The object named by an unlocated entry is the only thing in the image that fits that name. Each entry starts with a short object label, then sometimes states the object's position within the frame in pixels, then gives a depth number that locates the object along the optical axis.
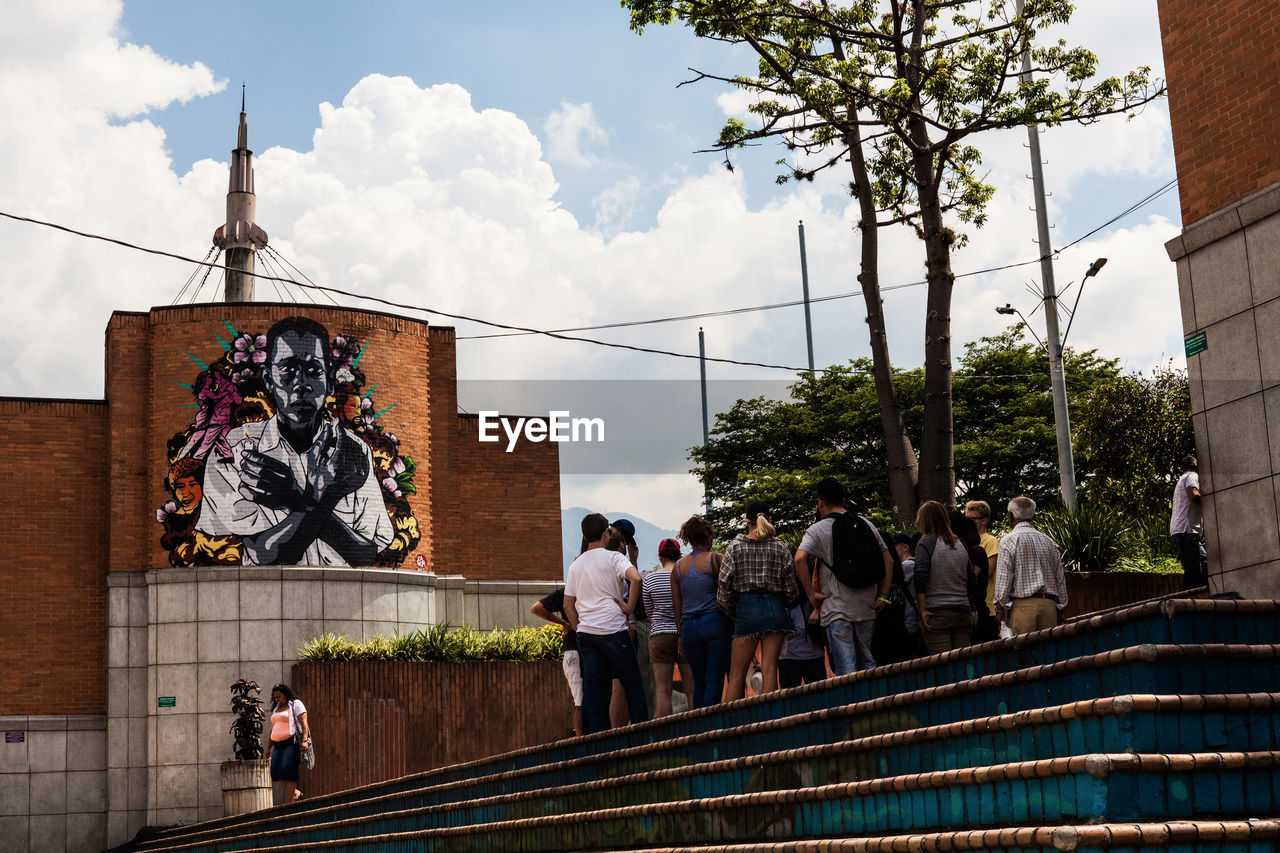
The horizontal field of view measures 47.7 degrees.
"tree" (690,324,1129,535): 42.53
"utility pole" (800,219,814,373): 71.32
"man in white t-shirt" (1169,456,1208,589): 13.12
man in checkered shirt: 10.10
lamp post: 25.94
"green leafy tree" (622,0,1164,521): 17.86
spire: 32.25
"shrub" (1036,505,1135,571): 17.94
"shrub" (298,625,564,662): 25.20
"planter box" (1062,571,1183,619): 16.09
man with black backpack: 10.22
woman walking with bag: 17.69
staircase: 6.05
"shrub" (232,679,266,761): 22.70
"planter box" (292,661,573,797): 24.09
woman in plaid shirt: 10.56
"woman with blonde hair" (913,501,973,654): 10.23
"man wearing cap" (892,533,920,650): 10.72
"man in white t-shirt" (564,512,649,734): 11.94
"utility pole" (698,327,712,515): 80.69
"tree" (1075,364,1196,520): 24.80
